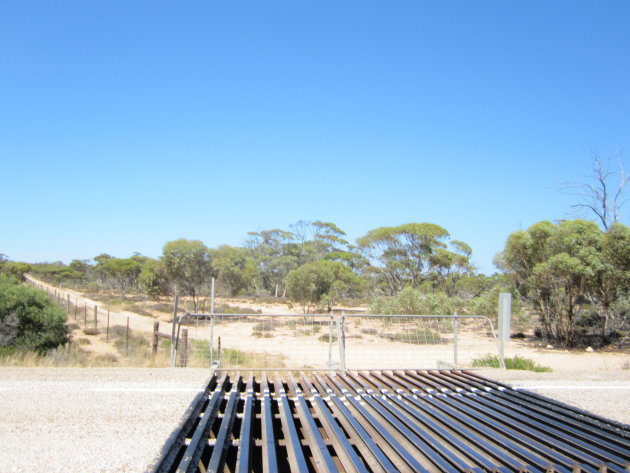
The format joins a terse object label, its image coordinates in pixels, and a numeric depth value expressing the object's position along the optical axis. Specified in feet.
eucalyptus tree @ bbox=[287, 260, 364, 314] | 95.61
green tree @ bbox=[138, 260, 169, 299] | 98.30
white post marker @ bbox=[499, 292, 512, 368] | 27.76
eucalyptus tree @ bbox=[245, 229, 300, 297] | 179.42
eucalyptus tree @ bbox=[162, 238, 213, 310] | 94.38
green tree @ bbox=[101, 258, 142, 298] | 181.78
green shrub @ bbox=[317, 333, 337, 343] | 64.49
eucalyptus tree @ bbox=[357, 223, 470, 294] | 121.19
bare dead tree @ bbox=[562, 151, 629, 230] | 85.56
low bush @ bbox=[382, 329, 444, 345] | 58.36
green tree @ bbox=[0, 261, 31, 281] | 151.17
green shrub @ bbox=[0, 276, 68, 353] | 45.78
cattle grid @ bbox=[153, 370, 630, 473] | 11.50
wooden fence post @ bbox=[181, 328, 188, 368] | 34.78
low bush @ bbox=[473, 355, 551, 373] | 32.73
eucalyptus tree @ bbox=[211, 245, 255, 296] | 102.58
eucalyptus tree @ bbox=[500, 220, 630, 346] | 57.06
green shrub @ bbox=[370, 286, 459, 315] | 79.77
